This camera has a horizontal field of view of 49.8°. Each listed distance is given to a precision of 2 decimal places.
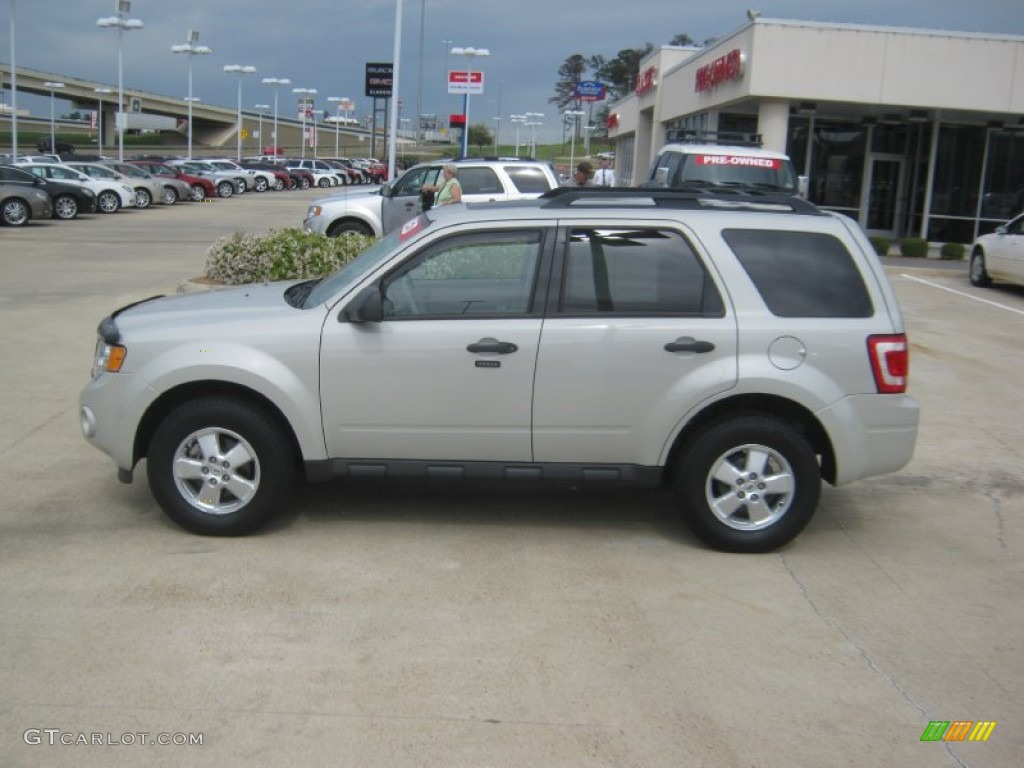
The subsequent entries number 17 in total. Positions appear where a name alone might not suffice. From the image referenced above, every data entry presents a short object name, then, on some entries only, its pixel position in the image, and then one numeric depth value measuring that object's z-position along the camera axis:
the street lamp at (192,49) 62.91
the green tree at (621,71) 126.19
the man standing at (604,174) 28.98
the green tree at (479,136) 122.81
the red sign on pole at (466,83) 40.91
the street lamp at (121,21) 51.00
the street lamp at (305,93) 95.19
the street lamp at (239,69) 75.06
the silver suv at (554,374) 5.89
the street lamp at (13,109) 42.01
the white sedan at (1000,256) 18.75
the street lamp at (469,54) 40.60
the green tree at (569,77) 141.75
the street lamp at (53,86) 94.62
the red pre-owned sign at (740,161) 16.72
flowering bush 12.38
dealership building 26.42
